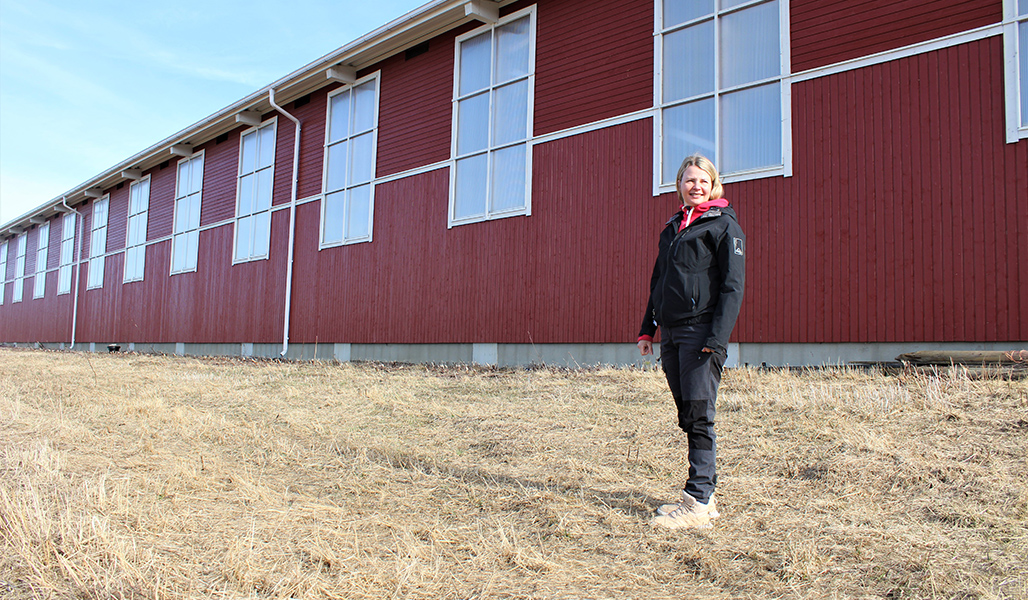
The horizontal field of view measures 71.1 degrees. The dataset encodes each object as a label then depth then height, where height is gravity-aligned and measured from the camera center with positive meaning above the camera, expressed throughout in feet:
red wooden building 24.47 +7.97
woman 10.67 +0.58
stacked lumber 20.18 +0.09
